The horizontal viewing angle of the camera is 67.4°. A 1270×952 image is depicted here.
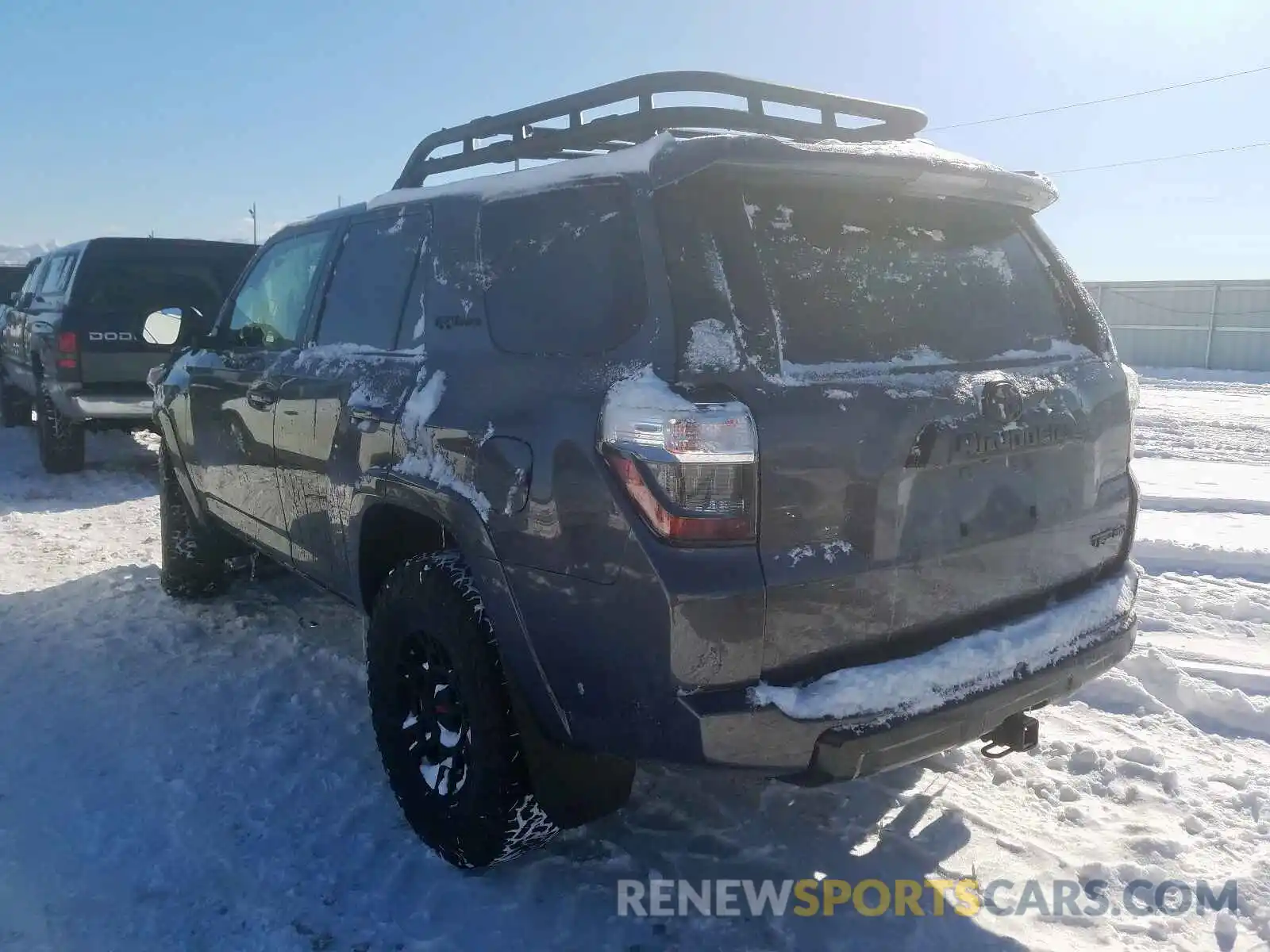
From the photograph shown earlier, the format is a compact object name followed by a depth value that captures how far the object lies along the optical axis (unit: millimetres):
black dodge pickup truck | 7820
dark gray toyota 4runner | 2047
